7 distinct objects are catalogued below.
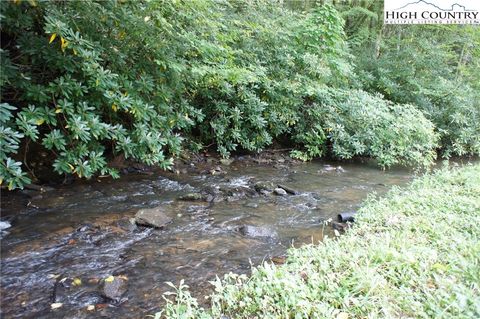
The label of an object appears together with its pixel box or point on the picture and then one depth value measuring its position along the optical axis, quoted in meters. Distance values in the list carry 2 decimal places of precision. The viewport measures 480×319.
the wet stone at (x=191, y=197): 5.61
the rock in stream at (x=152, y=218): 4.49
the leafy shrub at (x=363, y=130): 8.88
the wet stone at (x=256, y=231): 4.38
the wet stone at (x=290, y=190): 6.31
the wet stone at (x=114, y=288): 2.97
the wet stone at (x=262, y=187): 6.34
